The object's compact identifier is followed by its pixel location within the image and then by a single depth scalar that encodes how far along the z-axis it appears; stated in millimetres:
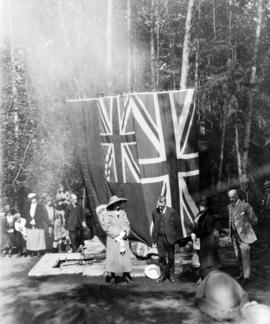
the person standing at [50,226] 12016
